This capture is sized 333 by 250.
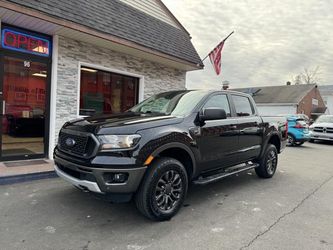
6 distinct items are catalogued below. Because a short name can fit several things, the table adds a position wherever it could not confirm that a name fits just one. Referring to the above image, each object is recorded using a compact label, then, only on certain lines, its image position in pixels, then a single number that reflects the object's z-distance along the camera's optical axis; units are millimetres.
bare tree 53594
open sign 6160
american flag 11508
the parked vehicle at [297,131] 13531
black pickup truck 3443
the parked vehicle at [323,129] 15195
